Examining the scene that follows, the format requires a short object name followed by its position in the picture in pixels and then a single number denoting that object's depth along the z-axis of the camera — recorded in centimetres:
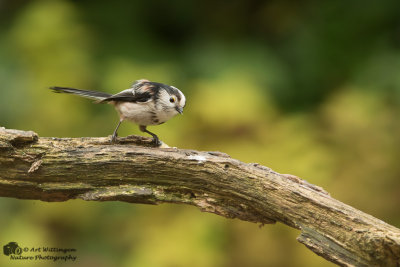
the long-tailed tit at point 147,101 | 901
